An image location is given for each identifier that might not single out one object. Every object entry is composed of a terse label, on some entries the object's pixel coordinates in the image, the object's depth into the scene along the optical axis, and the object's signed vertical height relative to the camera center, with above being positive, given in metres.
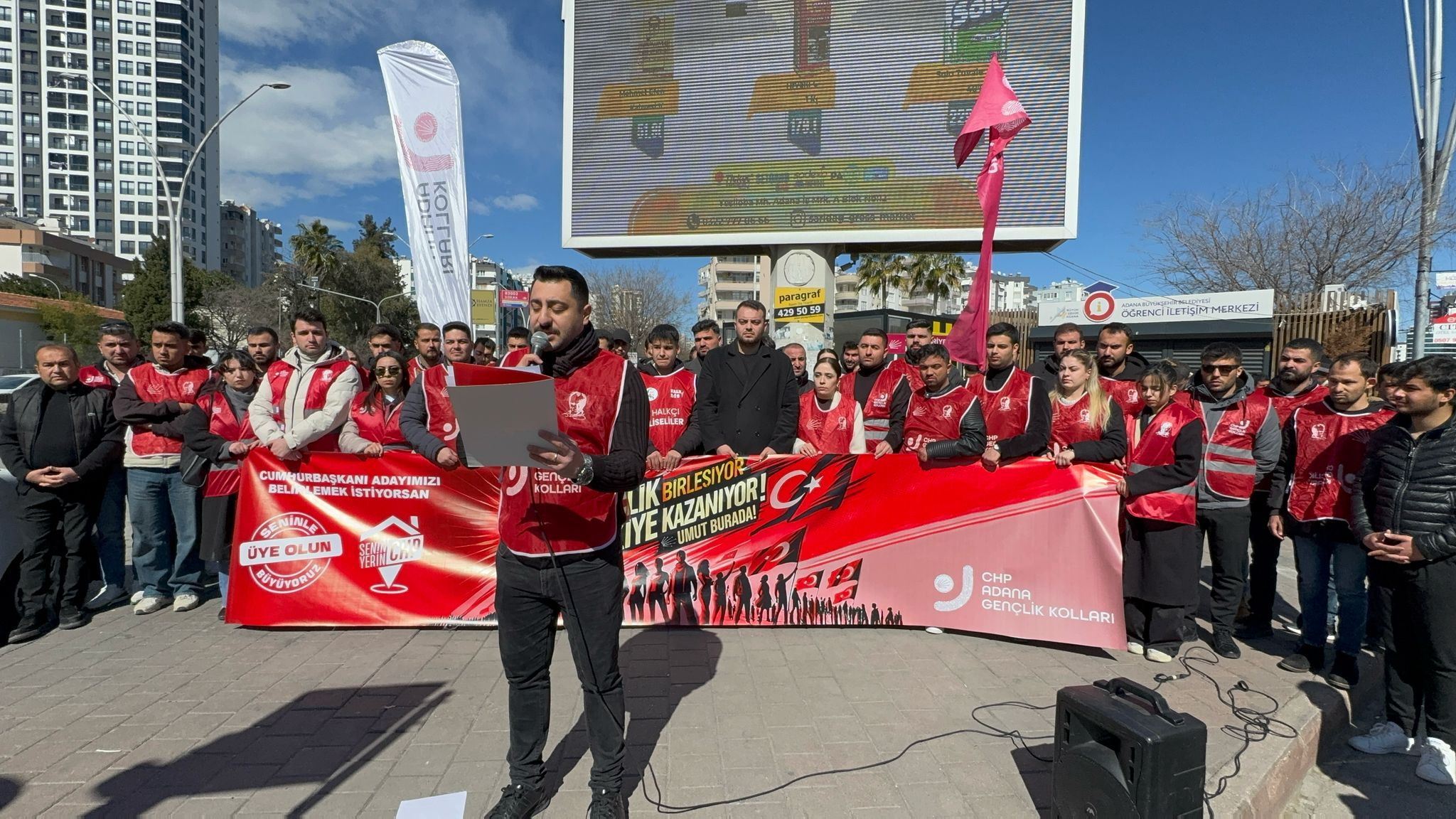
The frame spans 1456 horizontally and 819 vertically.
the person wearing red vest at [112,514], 4.91 -1.11
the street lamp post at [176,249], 15.30 +2.44
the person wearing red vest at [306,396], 4.51 -0.22
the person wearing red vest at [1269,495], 4.67 -0.77
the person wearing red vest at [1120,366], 5.01 +0.10
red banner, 4.41 -1.12
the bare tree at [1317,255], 17.75 +3.52
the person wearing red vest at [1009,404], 4.36 -0.18
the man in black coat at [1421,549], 3.04 -0.72
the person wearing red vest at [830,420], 5.23 -0.36
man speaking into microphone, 2.43 -0.67
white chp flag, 8.38 +2.46
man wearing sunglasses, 4.44 -0.53
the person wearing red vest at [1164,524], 4.12 -0.87
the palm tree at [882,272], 28.16 +4.18
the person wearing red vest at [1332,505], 3.90 -0.73
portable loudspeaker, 2.20 -1.25
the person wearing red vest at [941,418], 4.41 -0.28
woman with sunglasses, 4.84 -0.31
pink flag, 5.09 +1.58
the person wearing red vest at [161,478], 4.75 -0.82
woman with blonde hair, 4.25 -0.26
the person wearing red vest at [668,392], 5.79 -0.19
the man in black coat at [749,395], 5.18 -0.18
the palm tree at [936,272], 28.55 +4.27
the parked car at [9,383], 21.83 -0.87
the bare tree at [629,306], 44.03 +4.09
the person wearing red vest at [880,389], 5.35 -0.12
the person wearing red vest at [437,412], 2.90 -0.27
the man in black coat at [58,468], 4.47 -0.72
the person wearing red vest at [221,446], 4.61 -0.56
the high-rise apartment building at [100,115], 81.38 +29.30
